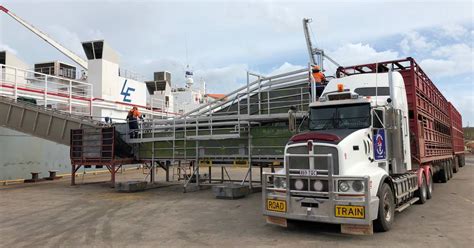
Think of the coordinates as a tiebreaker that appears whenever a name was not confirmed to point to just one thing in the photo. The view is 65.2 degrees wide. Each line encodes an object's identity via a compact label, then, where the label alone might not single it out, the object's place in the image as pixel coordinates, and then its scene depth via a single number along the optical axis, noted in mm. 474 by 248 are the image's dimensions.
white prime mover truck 6965
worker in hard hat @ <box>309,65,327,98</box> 11218
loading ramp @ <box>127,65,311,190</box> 13328
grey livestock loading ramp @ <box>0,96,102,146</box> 18125
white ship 20969
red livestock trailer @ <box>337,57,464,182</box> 10719
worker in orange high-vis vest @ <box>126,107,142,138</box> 17219
